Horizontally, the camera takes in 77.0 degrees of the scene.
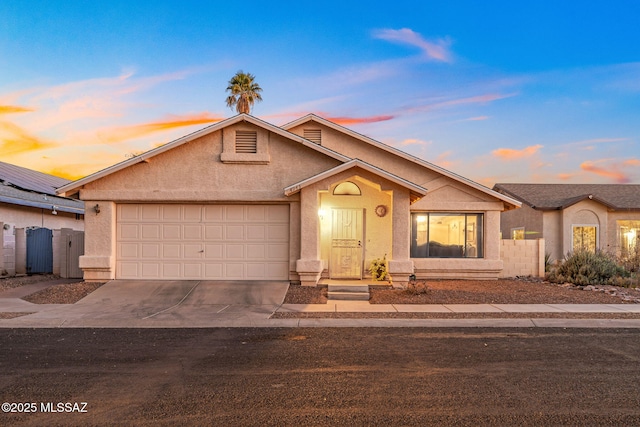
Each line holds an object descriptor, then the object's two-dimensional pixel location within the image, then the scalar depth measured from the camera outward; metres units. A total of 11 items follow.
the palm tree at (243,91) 28.11
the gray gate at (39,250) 15.95
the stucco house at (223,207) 12.48
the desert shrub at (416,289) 11.57
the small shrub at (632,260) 15.77
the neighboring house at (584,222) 20.11
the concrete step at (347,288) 12.05
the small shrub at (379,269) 13.50
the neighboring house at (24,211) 15.40
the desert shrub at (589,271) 13.78
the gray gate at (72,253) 14.48
